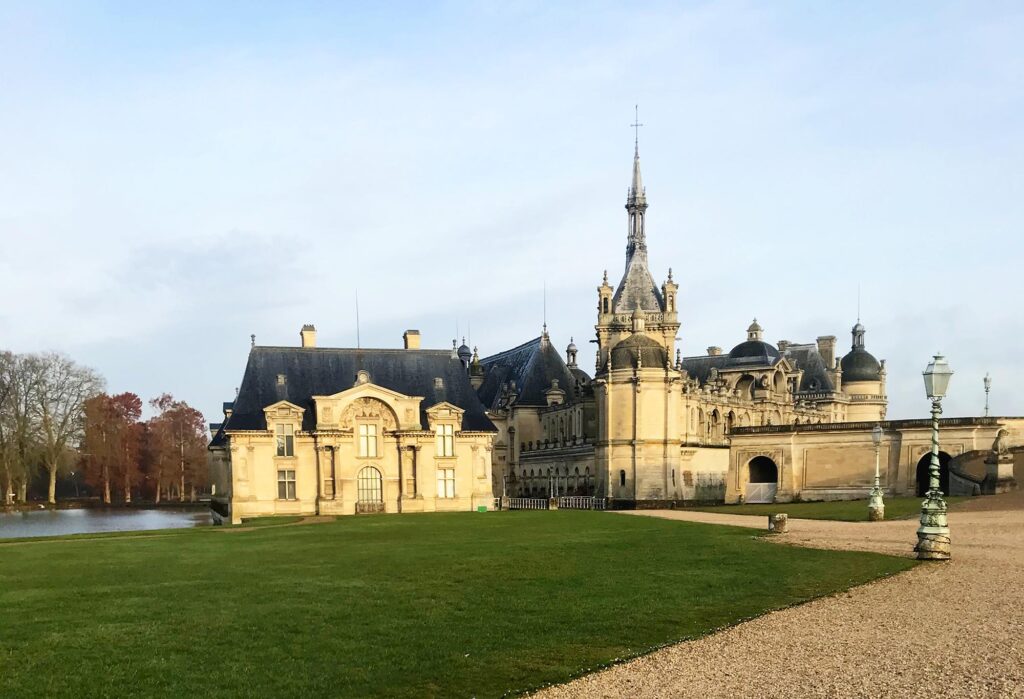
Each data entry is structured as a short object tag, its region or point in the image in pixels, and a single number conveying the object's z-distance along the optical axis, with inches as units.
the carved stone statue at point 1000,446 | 1647.4
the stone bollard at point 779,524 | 1014.0
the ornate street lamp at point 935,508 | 704.4
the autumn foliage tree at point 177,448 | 3604.8
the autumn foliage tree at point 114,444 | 3043.8
